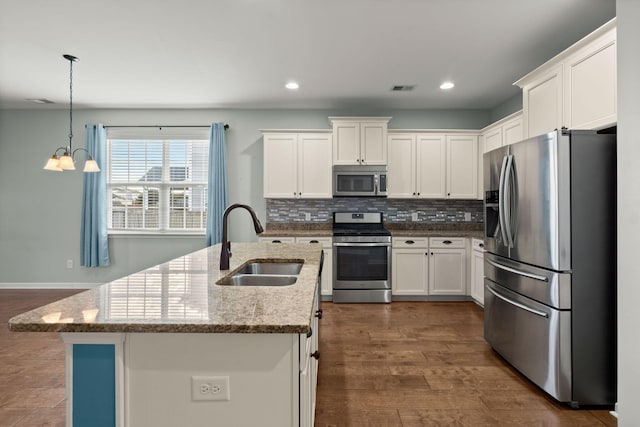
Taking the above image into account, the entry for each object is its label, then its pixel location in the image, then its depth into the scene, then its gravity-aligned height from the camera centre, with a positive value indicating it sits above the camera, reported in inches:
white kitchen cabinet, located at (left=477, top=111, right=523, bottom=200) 151.8 +39.3
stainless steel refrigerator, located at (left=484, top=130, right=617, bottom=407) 84.8 -11.1
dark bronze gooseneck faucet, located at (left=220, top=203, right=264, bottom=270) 75.5 -7.2
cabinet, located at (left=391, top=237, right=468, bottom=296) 180.1 -23.9
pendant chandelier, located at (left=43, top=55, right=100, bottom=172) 133.3 +21.3
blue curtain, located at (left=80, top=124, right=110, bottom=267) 196.7 +5.4
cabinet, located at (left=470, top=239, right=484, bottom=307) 166.1 -25.8
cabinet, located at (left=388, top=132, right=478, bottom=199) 189.0 +30.0
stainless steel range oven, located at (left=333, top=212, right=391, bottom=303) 177.5 -24.0
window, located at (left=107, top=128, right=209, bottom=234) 204.1 +20.6
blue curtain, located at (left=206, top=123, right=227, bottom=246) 194.7 +18.6
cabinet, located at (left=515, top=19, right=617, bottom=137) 86.8 +36.6
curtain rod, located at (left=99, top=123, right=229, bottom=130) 200.2 +52.0
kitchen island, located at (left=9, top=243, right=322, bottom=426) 43.3 -19.3
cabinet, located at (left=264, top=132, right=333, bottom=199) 186.9 +29.6
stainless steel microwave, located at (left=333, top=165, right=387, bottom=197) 185.3 +20.0
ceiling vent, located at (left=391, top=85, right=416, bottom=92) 164.7 +61.5
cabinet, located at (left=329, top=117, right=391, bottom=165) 183.3 +39.4
